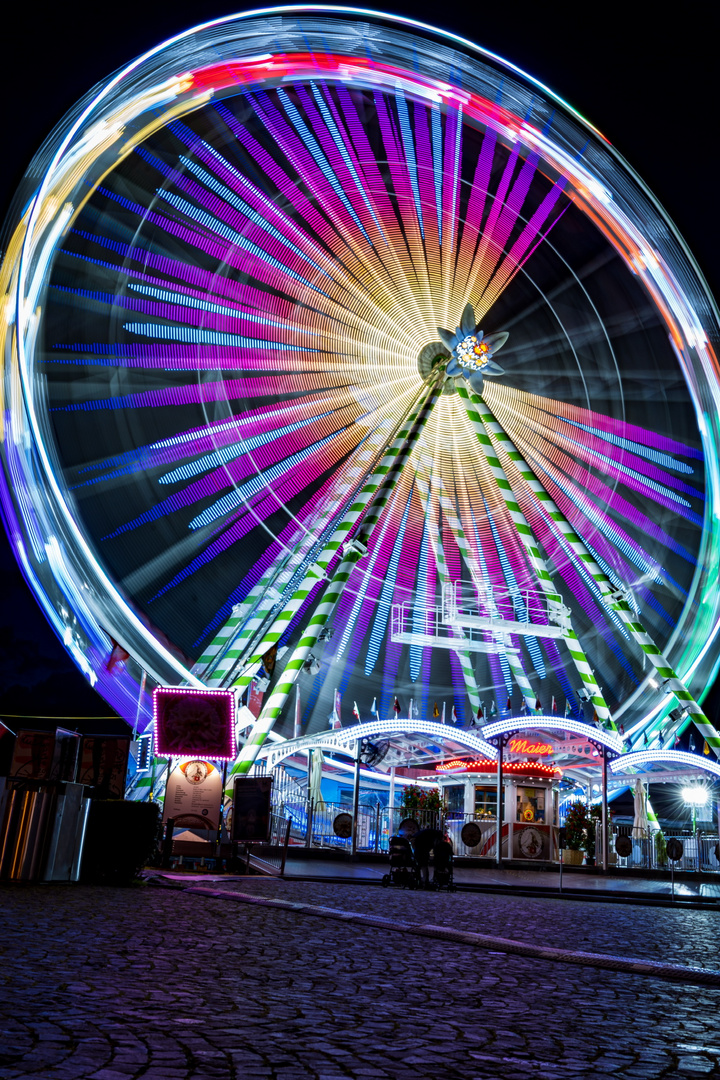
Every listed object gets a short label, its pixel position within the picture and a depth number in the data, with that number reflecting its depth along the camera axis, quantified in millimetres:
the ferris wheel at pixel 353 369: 19828
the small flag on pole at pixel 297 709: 30797
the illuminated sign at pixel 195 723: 17312
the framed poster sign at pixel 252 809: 15906
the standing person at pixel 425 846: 14203
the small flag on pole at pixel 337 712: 31672
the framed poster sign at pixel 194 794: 16938
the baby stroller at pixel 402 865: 14203
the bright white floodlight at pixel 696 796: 32244
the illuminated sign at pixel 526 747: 24703
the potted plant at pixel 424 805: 23172
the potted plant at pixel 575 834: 24734
